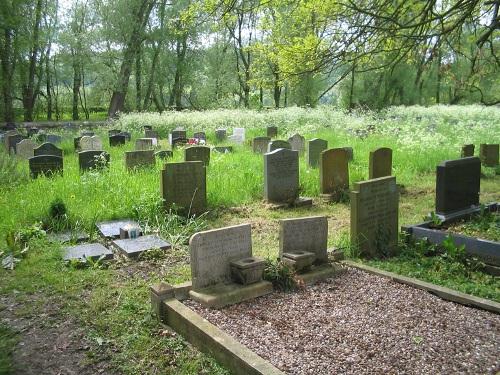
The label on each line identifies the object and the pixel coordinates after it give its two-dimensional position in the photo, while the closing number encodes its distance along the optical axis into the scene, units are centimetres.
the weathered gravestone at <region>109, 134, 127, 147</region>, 1706
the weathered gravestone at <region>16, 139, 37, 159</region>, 1435
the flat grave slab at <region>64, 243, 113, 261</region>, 598
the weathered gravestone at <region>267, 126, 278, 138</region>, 1965
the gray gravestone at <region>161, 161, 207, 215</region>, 794
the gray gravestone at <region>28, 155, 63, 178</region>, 996
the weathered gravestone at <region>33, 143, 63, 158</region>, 1180
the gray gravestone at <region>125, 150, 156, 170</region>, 1078
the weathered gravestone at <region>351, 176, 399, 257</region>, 607
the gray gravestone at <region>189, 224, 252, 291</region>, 457
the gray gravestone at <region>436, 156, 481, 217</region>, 744
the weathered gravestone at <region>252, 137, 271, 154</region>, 1484
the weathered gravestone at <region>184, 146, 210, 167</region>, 1108
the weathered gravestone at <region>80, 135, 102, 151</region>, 1428
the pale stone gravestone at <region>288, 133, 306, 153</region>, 1450
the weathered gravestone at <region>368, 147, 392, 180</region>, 954
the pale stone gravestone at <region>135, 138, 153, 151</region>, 1469
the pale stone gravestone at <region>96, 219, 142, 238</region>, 693
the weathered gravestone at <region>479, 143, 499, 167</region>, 1303
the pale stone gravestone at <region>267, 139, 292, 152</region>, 1154
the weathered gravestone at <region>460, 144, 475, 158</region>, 1170
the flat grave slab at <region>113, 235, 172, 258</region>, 625
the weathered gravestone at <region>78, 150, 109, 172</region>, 1064
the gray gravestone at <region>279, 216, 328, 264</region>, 526
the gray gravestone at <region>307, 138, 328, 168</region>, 1216
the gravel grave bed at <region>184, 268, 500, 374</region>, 350
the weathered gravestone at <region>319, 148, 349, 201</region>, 975
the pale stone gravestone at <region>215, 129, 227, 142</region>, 1875
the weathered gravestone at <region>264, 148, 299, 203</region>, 921
